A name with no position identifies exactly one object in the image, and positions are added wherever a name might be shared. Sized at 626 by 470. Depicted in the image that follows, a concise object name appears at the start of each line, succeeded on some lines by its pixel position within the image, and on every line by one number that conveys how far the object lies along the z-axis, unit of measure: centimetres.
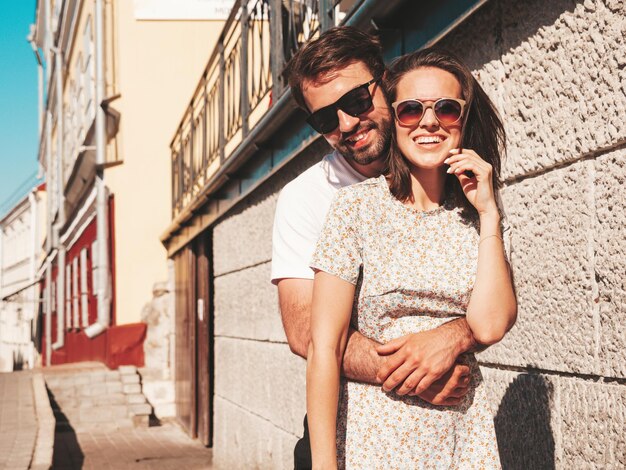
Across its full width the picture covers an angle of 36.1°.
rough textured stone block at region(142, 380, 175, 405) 1466
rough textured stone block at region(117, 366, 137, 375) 1541
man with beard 269
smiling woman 217
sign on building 1714
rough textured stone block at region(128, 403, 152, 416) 1398
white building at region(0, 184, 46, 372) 3634
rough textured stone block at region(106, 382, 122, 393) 1480
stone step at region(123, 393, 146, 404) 1438
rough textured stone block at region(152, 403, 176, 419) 1454
